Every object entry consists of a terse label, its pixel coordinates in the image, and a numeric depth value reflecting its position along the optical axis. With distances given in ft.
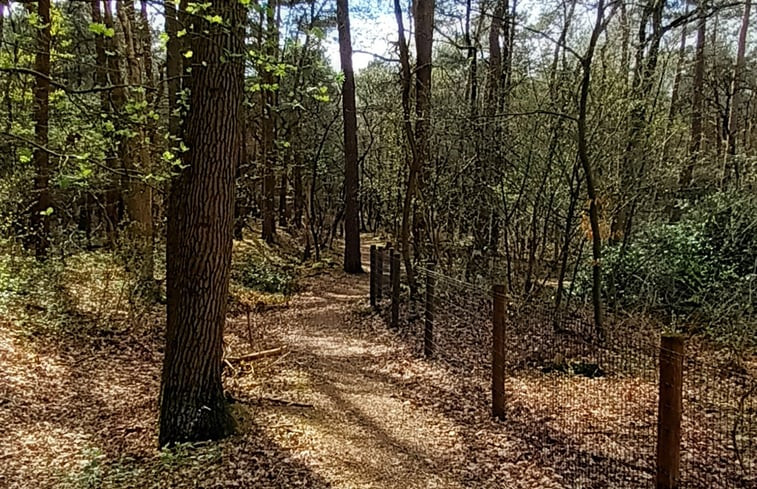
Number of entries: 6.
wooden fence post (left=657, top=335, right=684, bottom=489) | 10.60
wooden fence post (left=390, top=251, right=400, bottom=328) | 27.55
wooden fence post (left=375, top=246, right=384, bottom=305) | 32.55
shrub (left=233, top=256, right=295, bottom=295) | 39.86
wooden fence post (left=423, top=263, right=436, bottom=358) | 22.91
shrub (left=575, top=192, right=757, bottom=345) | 25.71
